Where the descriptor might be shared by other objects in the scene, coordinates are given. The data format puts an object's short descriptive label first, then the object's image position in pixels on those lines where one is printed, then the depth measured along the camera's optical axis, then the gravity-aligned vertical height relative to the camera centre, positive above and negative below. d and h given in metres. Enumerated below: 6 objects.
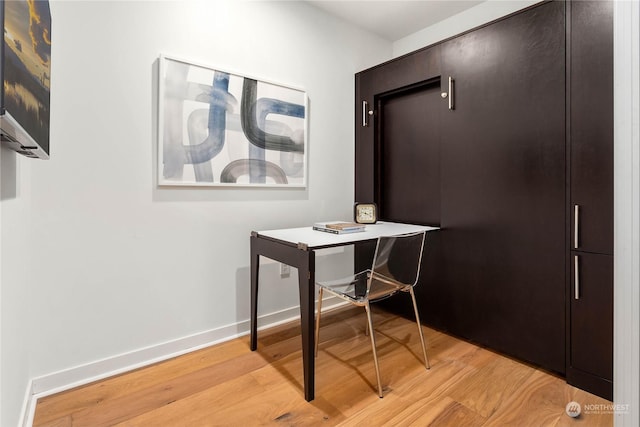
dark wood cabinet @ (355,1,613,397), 1.56 +0.21
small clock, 2.41 -0.01
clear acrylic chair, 1.69 -0.34
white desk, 1.58 -0.22
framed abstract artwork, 1.92 +0.53
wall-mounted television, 0.67 +0.34
